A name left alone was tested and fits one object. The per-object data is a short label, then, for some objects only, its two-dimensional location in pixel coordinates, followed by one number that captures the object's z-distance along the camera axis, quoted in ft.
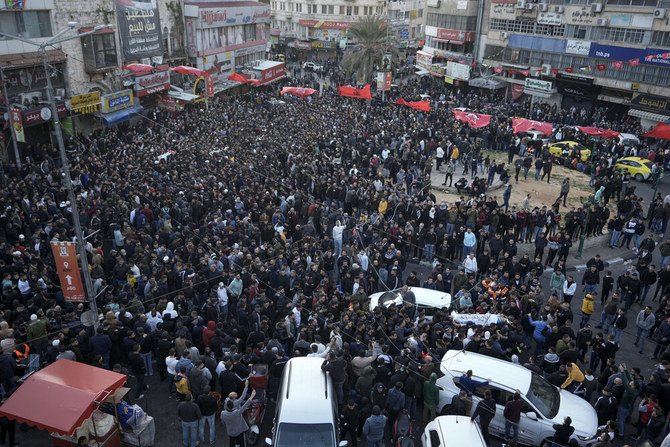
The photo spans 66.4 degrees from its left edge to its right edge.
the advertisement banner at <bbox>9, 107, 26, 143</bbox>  71.05
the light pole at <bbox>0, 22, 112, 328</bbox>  35.04
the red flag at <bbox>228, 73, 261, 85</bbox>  130.00
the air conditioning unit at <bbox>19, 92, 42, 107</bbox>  81.61
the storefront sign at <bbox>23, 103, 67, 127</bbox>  78.84
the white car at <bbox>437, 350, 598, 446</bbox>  31.22
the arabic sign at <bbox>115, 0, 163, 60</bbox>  101.32
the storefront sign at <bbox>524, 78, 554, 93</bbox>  140.46
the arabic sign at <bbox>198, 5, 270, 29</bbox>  130.52
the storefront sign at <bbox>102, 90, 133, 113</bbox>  94.07
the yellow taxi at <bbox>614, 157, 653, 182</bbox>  87.40
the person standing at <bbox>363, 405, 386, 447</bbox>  29.04
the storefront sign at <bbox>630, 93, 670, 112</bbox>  112.78
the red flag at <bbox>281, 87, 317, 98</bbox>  115.24
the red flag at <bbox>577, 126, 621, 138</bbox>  87.71
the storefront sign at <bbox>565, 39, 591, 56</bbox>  130.82
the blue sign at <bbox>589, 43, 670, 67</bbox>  113.19
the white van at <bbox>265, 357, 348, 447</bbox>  27.25
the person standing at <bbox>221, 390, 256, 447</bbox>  28.78
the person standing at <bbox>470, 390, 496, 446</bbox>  30.04
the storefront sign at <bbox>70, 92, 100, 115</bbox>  87.00
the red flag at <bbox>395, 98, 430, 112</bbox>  99.55
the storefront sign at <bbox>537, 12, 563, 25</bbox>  136.98
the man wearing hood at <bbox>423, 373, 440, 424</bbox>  31.94
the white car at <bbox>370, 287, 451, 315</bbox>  43.68
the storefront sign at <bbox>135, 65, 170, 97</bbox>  106.11
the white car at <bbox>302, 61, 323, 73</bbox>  207.92
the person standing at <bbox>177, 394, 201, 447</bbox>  29.14
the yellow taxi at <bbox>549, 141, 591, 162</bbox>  93.14
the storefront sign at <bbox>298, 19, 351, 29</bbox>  226.58
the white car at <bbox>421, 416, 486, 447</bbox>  27.89
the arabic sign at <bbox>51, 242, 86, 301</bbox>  35.57
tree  159.63
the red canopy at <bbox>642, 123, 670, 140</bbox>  84.23
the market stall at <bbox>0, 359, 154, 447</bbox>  26.27
